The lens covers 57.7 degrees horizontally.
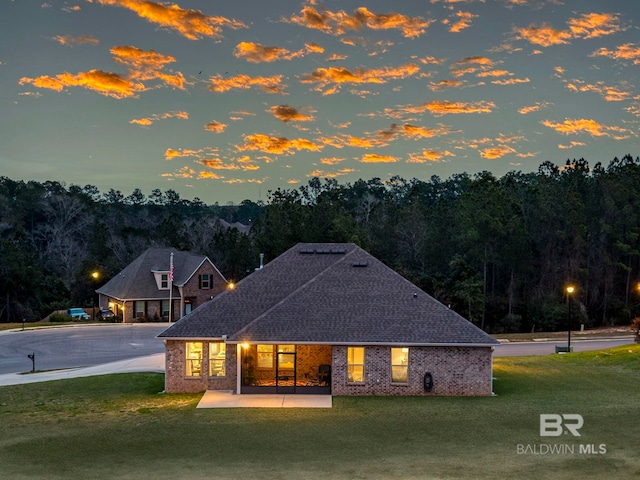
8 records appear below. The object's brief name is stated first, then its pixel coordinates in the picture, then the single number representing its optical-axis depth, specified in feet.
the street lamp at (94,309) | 188.81
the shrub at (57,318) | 177.65
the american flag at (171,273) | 176.55
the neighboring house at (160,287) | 185.16
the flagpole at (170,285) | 176.70
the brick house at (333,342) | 78.33
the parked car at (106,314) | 186.64
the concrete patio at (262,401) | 73.31
